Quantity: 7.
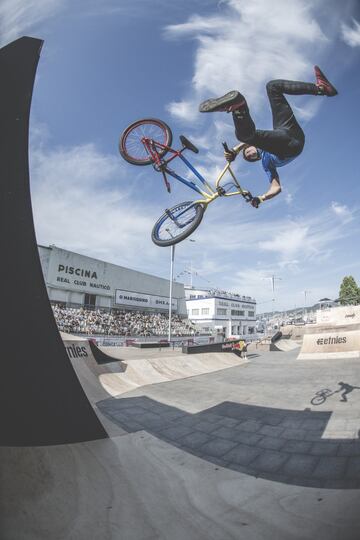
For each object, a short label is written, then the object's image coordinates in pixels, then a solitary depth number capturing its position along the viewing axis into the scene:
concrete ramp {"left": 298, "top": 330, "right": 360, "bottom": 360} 15.04
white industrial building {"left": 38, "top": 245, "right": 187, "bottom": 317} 25.22
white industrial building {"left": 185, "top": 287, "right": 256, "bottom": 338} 55.84
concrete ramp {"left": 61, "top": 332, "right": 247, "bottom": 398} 8.55
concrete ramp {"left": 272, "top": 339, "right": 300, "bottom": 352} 26.73
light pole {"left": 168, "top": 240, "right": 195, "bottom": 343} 15.52
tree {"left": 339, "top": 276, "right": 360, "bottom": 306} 55.99
